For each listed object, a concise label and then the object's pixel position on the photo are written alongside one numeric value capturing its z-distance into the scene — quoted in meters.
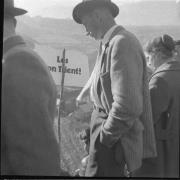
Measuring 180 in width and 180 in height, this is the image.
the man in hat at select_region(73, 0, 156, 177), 2.70
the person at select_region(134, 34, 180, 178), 2.93
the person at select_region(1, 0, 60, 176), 2.64
